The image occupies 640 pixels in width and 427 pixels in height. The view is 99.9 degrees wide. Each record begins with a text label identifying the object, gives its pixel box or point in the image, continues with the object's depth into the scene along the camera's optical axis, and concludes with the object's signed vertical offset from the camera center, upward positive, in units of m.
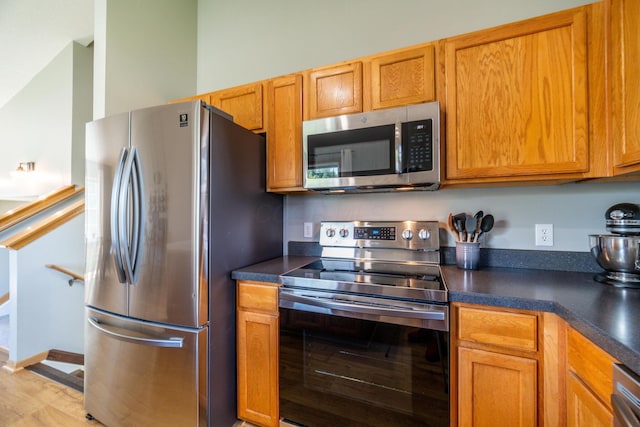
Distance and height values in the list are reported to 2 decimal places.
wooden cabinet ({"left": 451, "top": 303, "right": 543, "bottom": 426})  1.02 -0.59
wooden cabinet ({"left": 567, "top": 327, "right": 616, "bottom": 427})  0.75 -0.52
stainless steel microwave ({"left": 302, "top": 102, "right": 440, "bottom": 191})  1.40 +0.37
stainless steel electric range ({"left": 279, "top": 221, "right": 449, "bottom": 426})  1.13 -0.61
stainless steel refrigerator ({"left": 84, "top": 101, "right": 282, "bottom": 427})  1.36 -0.26
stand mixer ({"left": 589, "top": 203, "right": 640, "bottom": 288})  1.14 -0.14
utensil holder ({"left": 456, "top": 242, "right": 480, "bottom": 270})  1.51 -0.22
